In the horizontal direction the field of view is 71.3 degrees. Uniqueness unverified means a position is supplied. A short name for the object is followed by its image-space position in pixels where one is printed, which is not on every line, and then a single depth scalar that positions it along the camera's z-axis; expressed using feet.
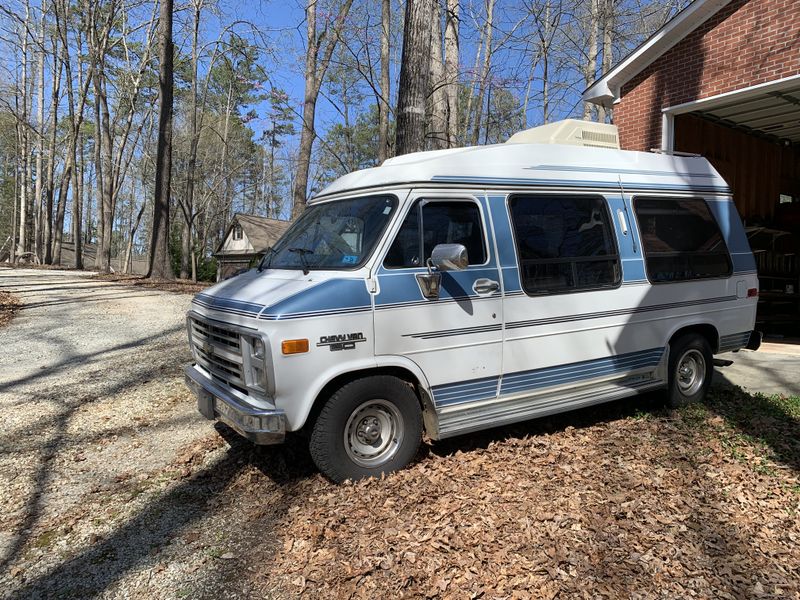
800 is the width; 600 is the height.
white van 12.41
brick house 28.55
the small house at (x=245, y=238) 124.26
